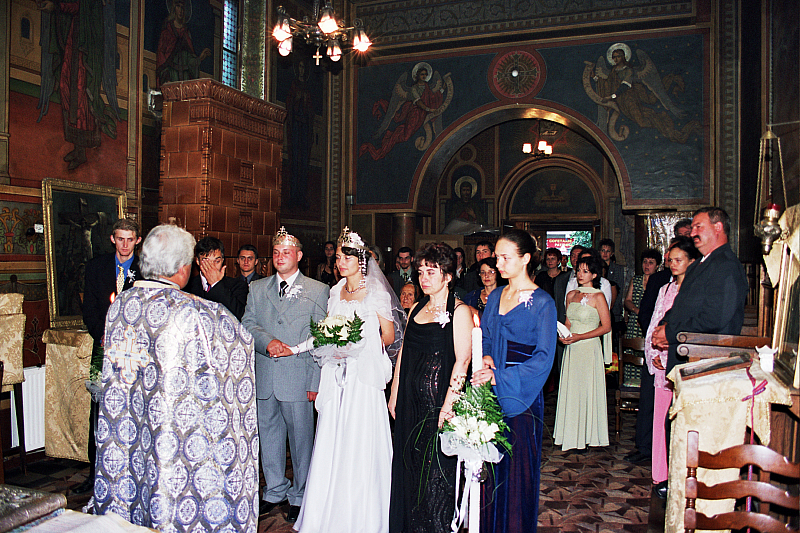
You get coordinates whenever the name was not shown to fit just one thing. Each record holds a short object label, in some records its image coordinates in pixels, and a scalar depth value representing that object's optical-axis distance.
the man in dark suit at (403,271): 8.55
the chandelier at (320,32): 6.71
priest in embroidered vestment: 2.55
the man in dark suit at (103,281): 4.64
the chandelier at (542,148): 15.04
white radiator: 5.23
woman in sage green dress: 5.52
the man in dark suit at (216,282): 4.84
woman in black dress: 3.33
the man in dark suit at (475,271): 6.80
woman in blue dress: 3.07
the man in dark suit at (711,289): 3.71
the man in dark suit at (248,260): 5.75
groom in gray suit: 4.06
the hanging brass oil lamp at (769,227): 2.80
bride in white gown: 3.61
